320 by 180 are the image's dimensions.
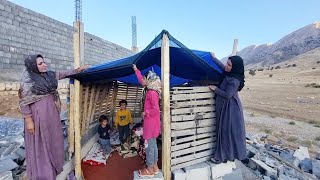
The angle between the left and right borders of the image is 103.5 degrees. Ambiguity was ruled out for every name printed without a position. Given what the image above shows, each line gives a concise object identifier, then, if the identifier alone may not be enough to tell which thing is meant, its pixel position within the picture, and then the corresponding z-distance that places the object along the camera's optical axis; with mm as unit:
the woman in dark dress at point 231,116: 2099
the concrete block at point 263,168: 2512
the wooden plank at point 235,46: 2510
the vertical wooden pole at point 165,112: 1923
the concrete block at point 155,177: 1909
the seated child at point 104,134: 2932
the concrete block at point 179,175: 2005
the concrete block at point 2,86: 4652
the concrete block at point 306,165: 3058
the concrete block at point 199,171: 2068
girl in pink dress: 1918
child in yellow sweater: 3176
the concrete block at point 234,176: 2256
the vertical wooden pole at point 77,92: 2056
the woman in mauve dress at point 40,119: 1677
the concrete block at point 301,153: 3313
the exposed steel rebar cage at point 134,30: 18158
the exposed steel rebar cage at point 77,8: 12186
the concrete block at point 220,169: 2174
